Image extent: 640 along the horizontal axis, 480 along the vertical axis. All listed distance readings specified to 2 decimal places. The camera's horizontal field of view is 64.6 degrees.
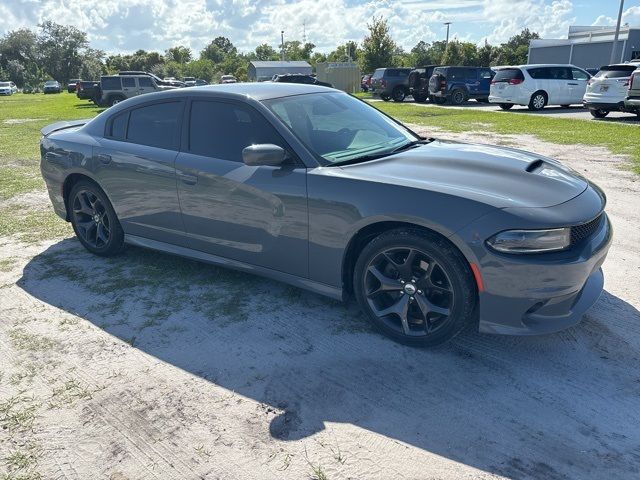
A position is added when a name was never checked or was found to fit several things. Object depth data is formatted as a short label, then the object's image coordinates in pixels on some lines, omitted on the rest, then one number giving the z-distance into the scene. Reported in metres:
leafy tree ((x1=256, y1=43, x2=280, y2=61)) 113.94
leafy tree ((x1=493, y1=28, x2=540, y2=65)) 59.31
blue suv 22.92
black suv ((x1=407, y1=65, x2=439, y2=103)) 24.81
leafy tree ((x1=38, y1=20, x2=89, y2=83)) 87.12
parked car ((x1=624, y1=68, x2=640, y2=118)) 13.20
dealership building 43.68
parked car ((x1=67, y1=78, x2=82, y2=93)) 50.63
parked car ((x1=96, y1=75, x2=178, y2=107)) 25.23
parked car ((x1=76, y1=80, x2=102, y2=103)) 28.43
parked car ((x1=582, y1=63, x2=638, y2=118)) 14.52
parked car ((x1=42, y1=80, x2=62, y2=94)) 61.22
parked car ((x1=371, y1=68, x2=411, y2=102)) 26.47
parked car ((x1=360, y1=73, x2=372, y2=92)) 38.02
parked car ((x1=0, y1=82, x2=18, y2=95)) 58.38
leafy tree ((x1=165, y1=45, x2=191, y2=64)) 113.25
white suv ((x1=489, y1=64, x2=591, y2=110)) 18.50
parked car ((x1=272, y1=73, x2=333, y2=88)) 20.06
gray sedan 2.81
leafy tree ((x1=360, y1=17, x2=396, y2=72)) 42.84
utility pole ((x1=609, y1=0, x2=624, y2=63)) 32.62
